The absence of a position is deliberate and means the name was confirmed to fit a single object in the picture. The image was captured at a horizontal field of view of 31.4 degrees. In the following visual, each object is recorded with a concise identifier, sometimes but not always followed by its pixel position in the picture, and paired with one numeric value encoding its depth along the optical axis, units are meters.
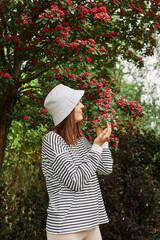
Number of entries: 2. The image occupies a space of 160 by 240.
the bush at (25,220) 3.04
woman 1.62
